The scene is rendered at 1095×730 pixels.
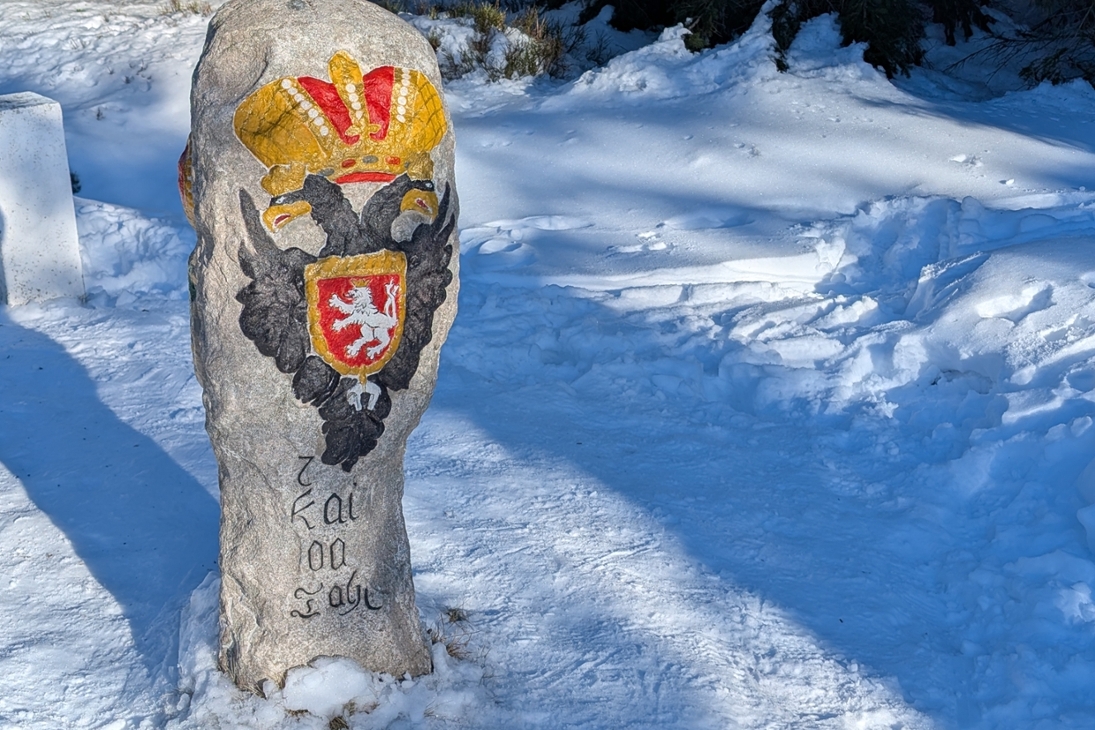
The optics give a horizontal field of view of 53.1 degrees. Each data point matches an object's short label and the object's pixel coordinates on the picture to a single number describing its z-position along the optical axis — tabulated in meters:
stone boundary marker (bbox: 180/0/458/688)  2.22
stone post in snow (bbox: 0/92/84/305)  4.66
